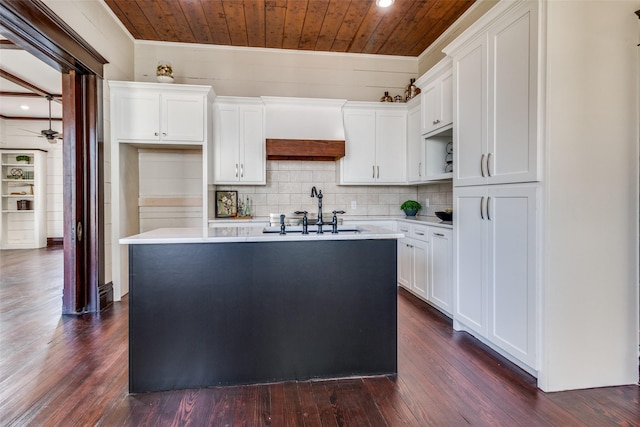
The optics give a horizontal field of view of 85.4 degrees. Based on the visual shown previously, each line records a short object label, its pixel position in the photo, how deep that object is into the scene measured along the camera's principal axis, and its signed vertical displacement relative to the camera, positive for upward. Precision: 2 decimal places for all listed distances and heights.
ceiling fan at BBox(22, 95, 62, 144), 6.56 +1.41
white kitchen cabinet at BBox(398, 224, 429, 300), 3.64 -0.59
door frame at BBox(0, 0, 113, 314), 3.29 +0.29
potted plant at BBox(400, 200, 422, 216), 4.43 +0.01
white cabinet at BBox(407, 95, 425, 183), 4.14 +0.78
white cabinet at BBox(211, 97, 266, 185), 4.20 +0.81
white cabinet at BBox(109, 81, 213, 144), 3.72 +1.05
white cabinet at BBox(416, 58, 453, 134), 3.27 +1.12
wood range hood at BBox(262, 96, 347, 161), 4.18 +0.99
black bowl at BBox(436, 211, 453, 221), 3.45 -0.07
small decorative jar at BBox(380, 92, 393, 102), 4.67 +1.48
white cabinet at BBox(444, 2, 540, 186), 2.10 +0.74
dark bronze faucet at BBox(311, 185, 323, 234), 2.27 -0.07
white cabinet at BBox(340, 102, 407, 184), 4.46 +0.83
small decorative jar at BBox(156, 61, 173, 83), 3.87 +1.50
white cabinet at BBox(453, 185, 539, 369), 2.11 -0.41
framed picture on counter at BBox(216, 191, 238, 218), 4.41 +0.05
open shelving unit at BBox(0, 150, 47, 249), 7.88 +0.17
